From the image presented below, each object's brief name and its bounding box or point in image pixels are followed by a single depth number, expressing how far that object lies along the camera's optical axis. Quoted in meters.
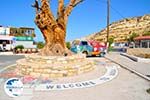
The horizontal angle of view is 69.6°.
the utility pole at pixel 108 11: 15.32
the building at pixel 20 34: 19.71
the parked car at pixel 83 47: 11.75
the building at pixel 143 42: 15.33
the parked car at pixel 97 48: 12.12
